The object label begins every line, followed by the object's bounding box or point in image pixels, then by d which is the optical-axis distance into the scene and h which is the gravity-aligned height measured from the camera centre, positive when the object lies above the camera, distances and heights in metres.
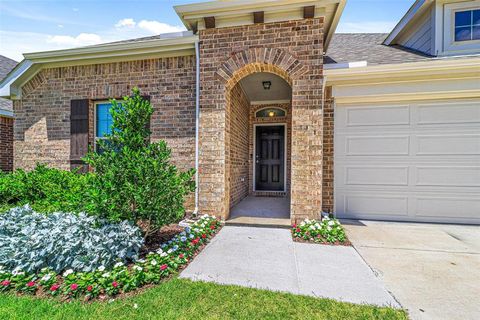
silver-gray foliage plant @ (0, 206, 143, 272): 2.39 -1.01
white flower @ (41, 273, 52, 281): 2.16 -1.20
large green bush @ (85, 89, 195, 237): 2.74 -0.25
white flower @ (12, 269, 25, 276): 2.27 -1.21
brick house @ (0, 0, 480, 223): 3.86 +1.17
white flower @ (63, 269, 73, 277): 2.18 -1.16
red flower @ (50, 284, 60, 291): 2.10 -1.26
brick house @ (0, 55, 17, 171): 7.08 +0.68
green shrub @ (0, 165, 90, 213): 4.04 -0.63
